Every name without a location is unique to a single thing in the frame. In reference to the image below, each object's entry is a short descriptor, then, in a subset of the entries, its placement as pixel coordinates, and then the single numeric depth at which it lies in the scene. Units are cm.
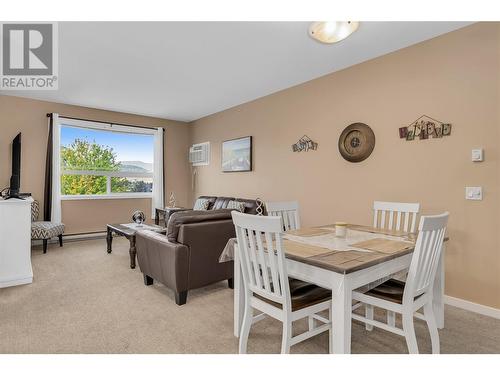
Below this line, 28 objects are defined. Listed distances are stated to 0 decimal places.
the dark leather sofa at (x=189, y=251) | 267
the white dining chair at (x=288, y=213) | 279
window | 551
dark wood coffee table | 374
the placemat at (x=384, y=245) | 178
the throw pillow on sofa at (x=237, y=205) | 438
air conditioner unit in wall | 622
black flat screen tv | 448
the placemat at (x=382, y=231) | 225
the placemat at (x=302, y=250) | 171
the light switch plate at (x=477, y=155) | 253
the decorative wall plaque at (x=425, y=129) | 278
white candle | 216
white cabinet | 312
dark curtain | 508
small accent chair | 442
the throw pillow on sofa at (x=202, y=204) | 554
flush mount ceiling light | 199
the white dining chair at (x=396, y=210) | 251
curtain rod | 526
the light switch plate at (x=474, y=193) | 254
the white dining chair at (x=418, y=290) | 162
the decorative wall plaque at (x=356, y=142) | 336
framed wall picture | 511
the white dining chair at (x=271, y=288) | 159
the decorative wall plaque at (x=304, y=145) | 402
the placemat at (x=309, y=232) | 227
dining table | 153
